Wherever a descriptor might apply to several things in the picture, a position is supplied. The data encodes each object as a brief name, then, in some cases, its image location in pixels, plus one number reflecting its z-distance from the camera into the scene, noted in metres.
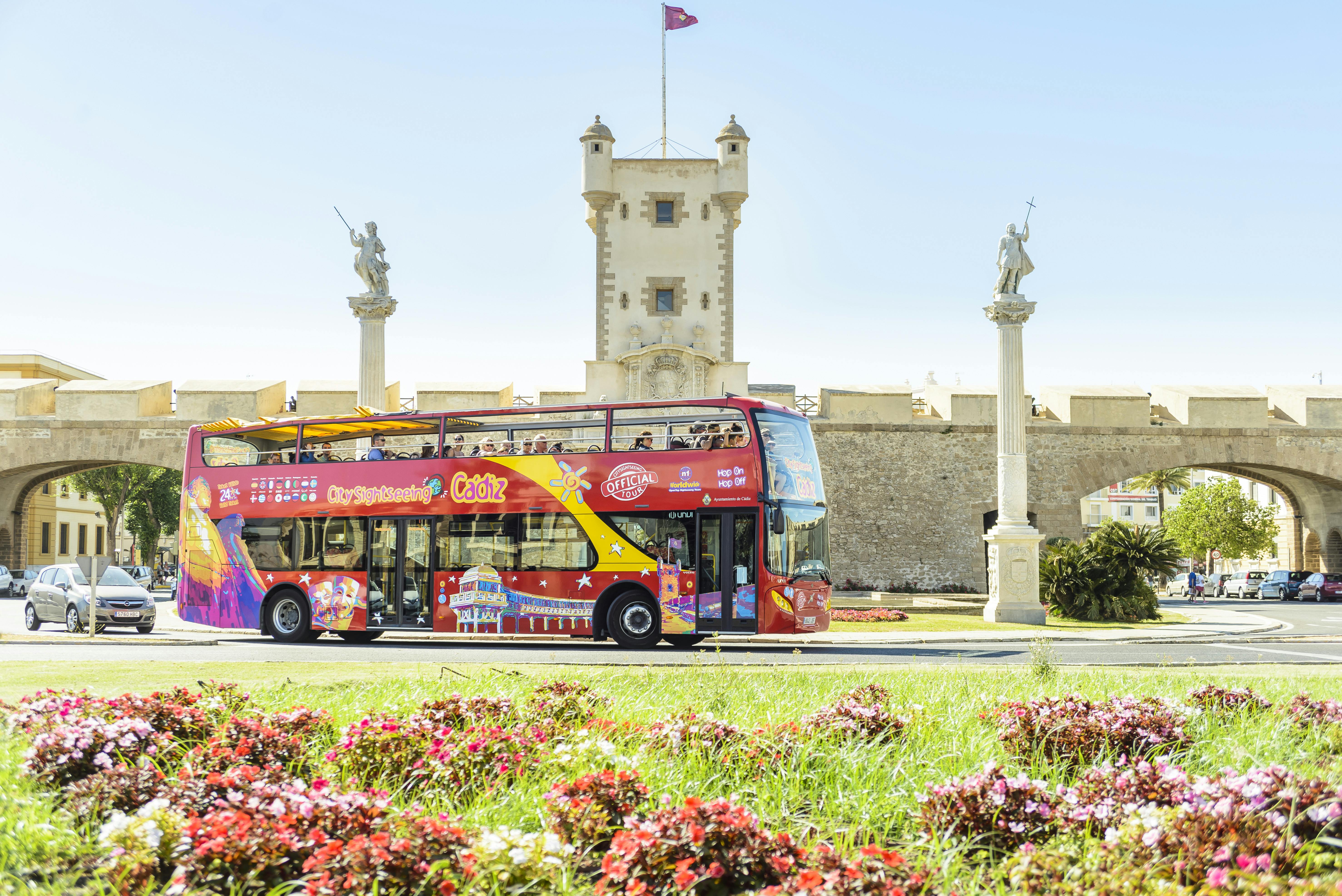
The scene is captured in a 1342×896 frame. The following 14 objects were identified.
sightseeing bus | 14.66
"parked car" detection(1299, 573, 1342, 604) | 36.09
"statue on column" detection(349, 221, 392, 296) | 23.80
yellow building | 49.69
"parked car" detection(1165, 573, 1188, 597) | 53.00
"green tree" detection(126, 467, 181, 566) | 53.25
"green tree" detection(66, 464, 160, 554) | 48.47
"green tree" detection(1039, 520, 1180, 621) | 23.27
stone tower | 34.62
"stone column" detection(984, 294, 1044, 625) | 22.09
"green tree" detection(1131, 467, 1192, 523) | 53.09
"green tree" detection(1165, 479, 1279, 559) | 49.41
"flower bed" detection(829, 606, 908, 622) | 21.78
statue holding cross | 22.81
